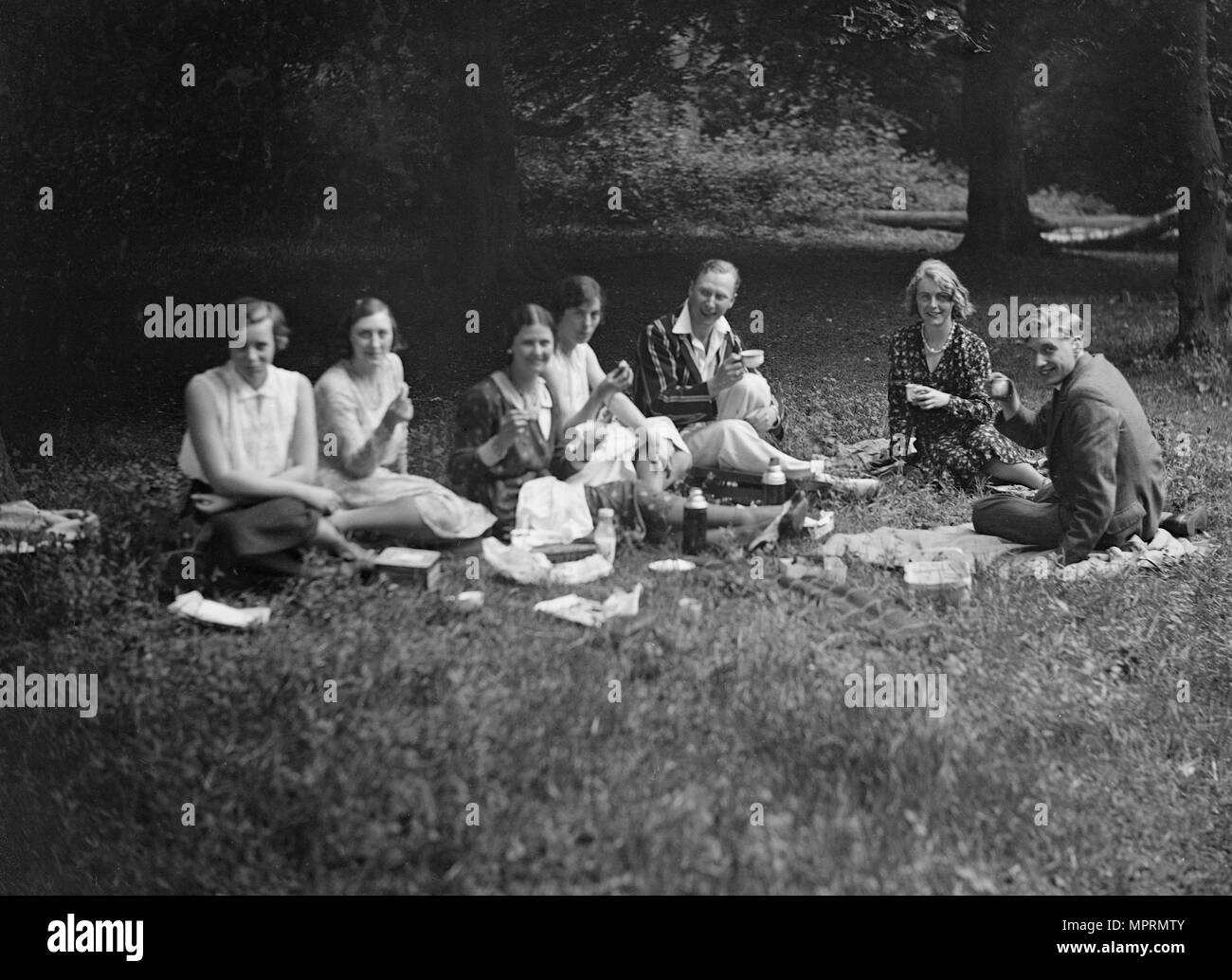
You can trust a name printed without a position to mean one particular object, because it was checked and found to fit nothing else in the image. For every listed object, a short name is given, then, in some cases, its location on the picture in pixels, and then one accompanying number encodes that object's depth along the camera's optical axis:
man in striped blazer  6.89
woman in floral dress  7.45
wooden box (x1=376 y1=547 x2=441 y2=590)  6.02
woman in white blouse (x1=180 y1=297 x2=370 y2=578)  5.84
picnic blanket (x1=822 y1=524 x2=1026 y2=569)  6.78
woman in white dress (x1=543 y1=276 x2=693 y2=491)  6.46
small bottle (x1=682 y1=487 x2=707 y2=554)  6.62
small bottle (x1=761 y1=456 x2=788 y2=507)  6.93
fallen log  8.35
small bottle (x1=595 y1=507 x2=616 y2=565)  6.45
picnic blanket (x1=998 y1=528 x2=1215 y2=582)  6.73
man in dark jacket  6.74
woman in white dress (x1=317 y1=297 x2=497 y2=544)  6.00
